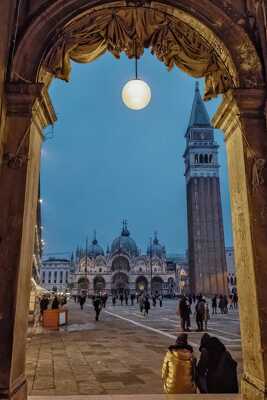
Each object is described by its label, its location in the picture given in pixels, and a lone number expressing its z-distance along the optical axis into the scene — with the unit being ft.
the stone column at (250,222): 12.55
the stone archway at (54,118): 12.06
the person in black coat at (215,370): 14.64
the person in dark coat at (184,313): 47.38
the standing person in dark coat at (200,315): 46.65
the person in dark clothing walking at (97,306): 64.55
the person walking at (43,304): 69.86
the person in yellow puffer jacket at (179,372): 14.52
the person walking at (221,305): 87.29
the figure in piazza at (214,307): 90.06
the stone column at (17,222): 11.45
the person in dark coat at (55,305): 59.81
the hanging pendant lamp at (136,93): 16.58
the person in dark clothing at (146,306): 75.68
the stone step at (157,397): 13.73
